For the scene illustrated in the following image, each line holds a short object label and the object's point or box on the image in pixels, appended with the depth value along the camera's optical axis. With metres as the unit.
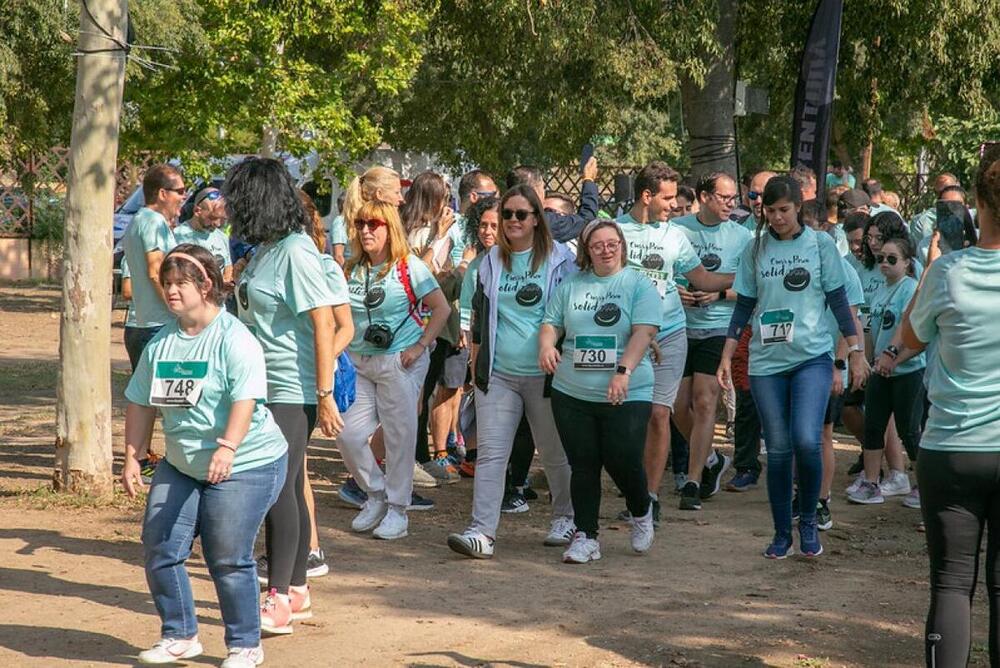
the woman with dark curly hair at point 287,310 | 9.85
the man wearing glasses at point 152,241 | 14.46
